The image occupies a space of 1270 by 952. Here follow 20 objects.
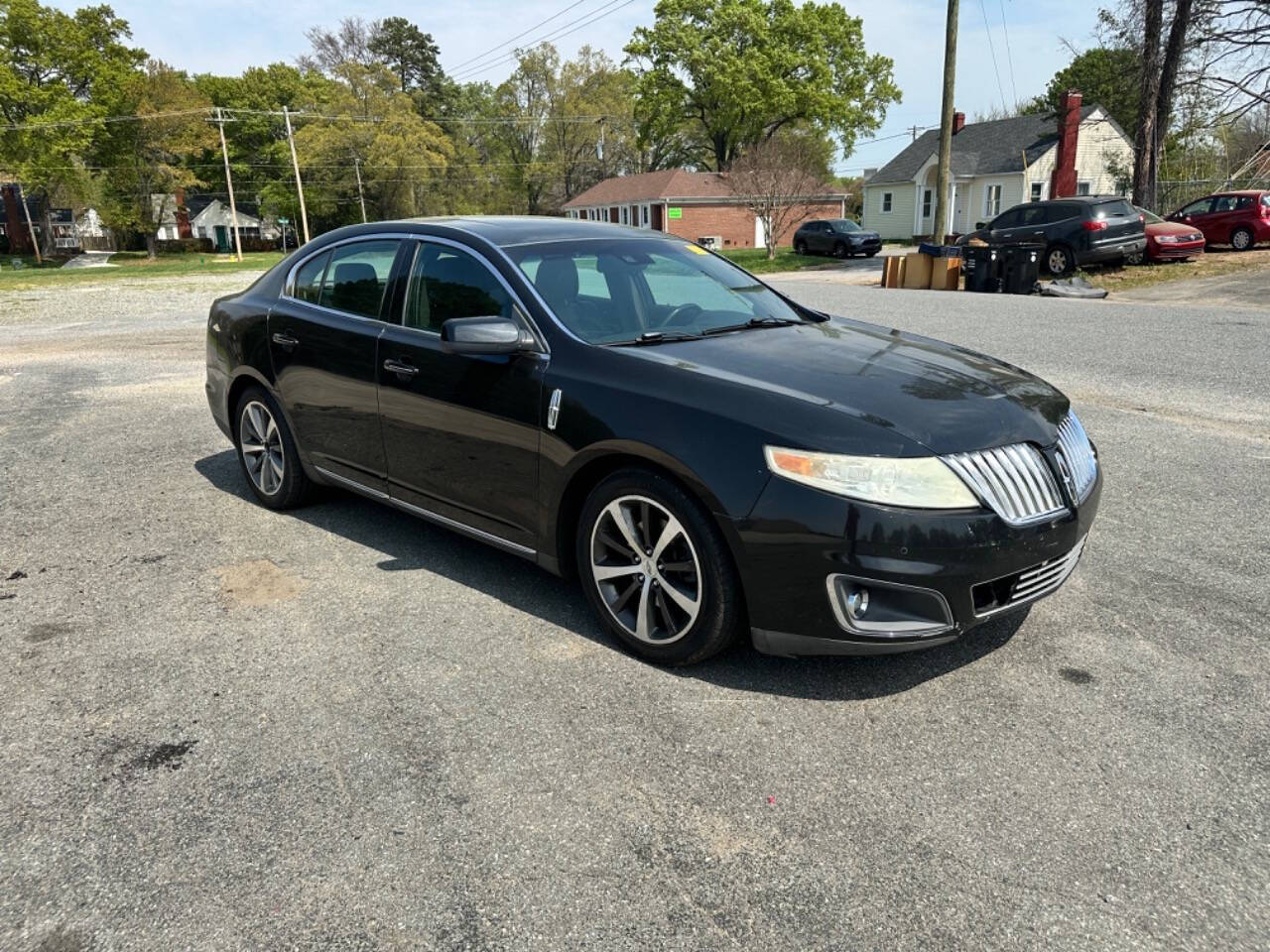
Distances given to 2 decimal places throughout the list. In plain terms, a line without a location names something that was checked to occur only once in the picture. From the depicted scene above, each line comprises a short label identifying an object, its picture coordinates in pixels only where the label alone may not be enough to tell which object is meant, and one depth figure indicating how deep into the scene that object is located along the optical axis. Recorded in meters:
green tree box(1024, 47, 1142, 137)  52.09
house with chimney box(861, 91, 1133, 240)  43.97
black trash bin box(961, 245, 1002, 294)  19.33
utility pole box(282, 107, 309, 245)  55.50
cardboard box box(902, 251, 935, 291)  21.77
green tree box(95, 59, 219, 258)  58.91
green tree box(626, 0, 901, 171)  56.78
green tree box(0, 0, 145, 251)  54.69
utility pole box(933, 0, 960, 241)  22.64
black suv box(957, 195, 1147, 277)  20.52
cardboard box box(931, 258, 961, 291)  20.97
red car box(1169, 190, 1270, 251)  23.25
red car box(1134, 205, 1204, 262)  21.56
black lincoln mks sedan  2.98
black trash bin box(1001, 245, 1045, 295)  18.62
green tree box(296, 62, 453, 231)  62.00
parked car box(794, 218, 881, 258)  37.25
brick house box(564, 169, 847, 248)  58.56
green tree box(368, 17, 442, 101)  86.88
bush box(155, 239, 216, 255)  75.07
